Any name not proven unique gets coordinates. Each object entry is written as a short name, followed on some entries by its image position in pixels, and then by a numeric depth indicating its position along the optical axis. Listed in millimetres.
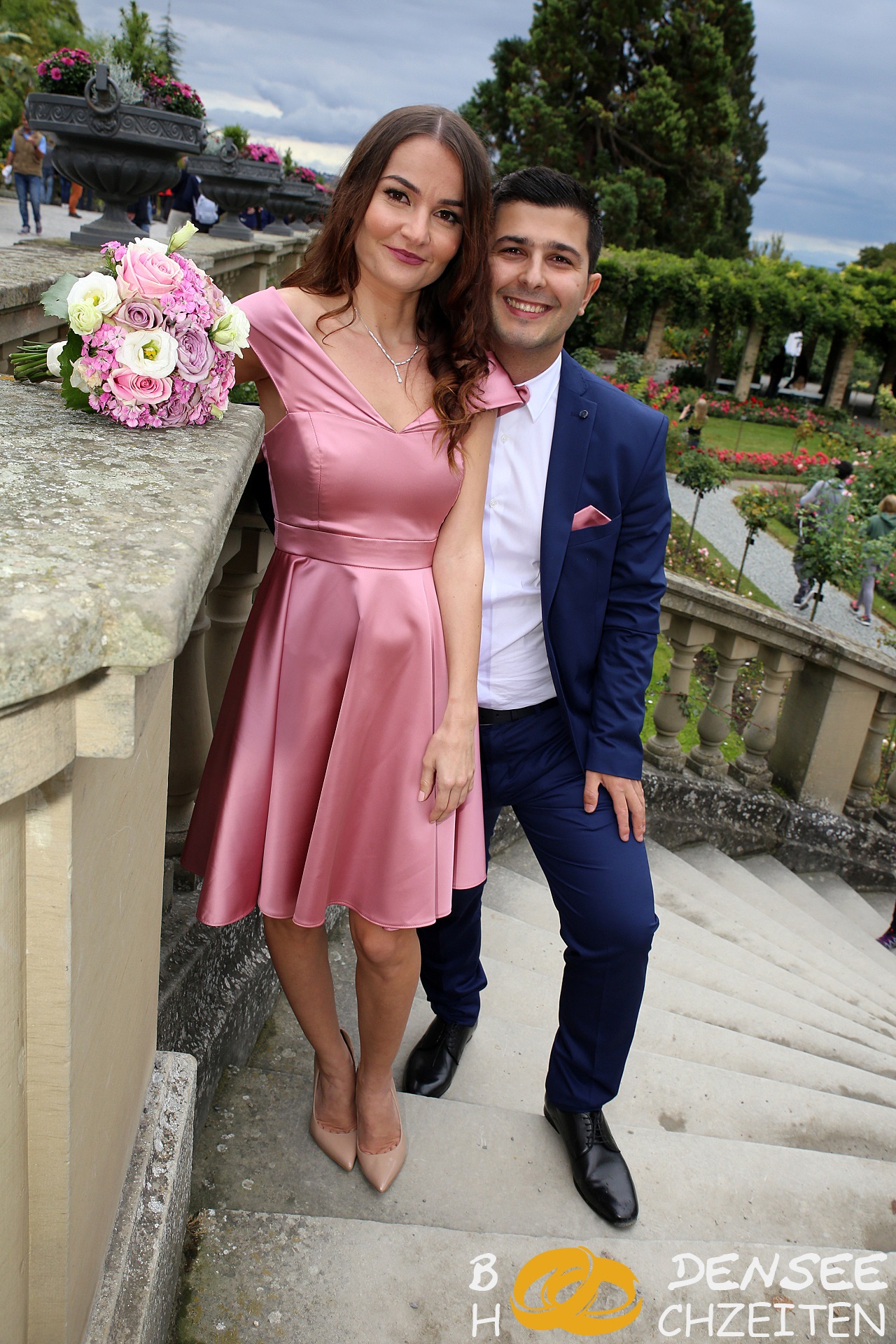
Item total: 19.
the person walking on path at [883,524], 12797
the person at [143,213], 9102
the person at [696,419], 18125
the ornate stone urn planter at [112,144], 4668
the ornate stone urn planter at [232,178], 10406
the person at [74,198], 13016
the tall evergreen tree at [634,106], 35156
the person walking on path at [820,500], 11562
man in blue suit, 2168
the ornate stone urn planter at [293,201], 13078
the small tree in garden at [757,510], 12164
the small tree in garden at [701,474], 13750
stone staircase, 1771
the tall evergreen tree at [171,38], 30234
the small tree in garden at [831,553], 10406
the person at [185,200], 11072
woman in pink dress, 1797
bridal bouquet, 1399
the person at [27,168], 9891
